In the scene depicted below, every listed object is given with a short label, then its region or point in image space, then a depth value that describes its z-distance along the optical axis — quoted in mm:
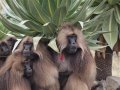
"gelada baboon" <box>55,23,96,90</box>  5688
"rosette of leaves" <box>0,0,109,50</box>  5977
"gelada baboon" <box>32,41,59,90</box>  5664
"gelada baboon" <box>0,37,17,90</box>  6258
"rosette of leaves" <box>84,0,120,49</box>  7156
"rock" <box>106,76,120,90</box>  7320
